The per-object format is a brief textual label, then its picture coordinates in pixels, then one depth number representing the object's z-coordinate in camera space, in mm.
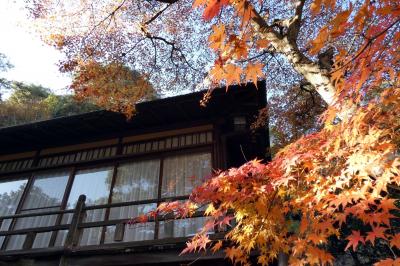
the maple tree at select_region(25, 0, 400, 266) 3229
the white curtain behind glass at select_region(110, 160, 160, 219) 8047
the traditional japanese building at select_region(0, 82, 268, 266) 7039
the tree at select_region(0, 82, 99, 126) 30641
